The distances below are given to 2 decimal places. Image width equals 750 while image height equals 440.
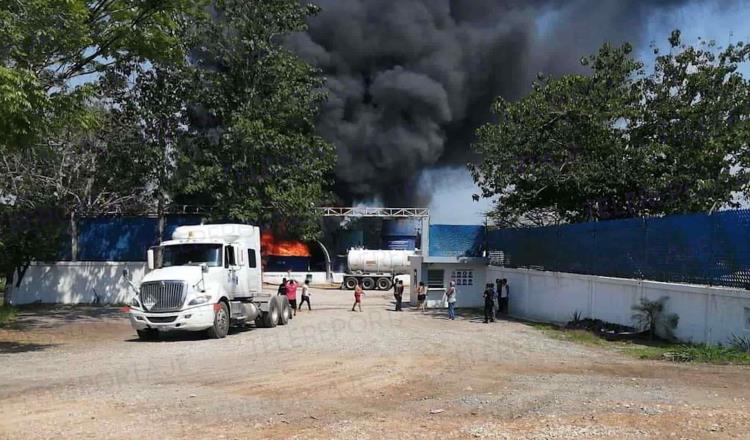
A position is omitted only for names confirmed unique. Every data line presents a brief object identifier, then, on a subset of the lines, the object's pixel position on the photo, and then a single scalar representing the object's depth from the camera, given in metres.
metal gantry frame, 52.00
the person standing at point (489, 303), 23.03
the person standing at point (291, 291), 26.04
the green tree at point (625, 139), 22.92
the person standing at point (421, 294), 30.94
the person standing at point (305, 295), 28.87
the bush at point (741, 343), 13.25
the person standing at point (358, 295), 28.53
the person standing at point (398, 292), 29.58
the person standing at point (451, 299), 24.89
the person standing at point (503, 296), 27.20
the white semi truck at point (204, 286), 17.06
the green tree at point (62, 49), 13.38
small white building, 32.16
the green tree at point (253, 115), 28.42
